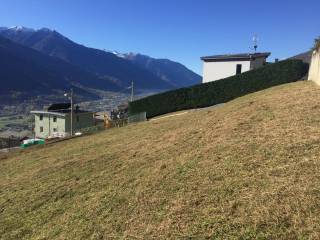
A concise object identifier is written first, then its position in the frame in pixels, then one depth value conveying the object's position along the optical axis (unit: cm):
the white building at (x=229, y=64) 3385
